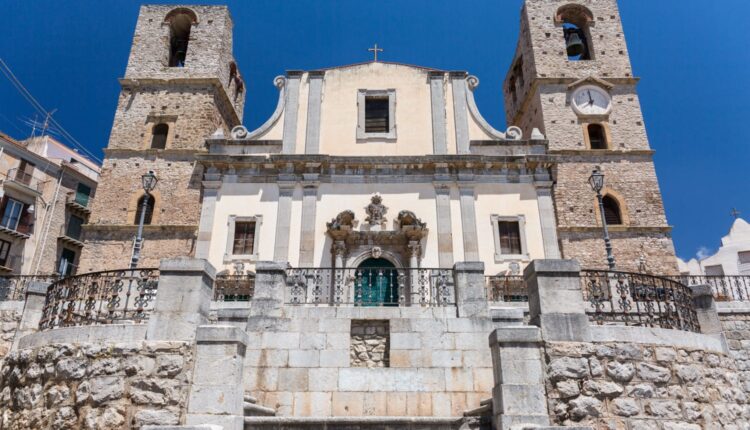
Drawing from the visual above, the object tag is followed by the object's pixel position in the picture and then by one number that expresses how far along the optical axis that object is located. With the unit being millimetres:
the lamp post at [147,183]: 15719
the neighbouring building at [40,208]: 28031
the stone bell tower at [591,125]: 20547
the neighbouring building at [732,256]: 37656
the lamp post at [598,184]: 14242
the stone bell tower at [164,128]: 20562
